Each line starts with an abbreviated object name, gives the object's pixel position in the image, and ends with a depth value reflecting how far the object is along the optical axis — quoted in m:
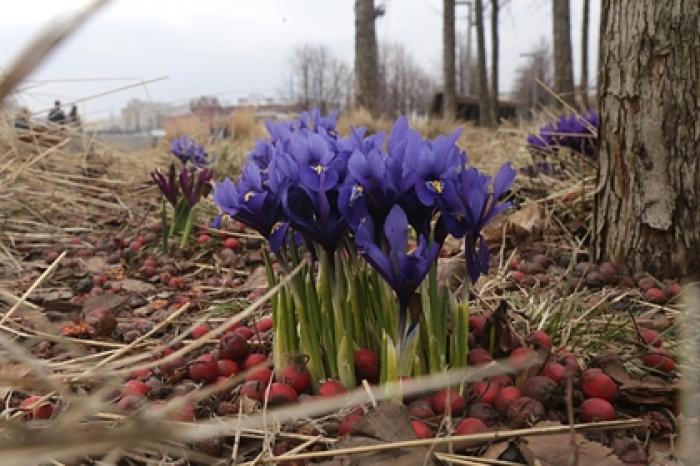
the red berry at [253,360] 0.35
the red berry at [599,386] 0.31
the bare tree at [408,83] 24.69
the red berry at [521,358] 0.31
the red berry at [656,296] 0.49
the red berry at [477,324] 0.35
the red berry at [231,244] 0.74
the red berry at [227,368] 0.35
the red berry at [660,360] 0.35
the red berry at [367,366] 0.32
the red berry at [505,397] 0.30
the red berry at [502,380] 0.31
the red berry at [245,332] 0.39
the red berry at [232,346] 0.36
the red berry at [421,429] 0.27
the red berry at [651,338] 0.38
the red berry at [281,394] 0.30
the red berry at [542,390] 0.30
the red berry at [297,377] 0.32
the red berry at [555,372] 0.31
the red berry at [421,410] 0.29
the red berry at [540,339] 0.33
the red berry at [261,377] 0.33
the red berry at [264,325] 0.40
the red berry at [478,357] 0.33
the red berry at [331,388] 0.31
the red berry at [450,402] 0.29
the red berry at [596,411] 0.29
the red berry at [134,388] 0.33
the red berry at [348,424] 0.29
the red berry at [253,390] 0.32
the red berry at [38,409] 0.32
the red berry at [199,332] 0.40
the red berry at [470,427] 0.28
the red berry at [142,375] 0.35
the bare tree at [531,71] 30.38
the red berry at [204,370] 0.34
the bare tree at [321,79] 23.09
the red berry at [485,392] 0.30
